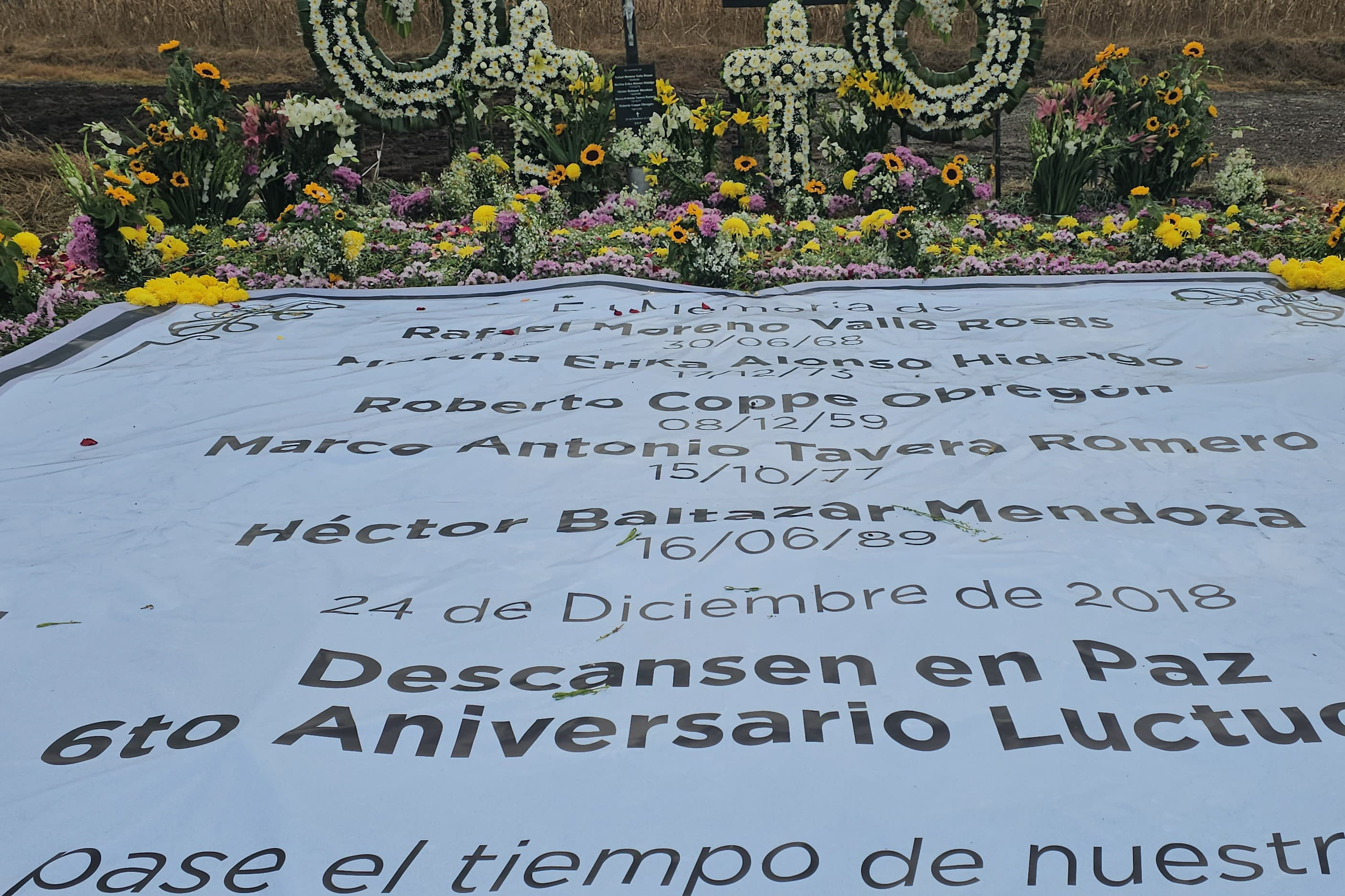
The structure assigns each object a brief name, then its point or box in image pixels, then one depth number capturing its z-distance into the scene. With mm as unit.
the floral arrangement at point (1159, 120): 5934
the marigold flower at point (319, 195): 5301
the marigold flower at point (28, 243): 4824
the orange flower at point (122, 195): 5109
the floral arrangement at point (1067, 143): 5863
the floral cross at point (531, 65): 6590
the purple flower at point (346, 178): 6219
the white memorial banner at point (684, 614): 1612
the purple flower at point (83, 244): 5051
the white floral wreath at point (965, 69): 6262
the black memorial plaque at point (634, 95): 6473
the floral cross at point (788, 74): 6348
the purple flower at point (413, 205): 6562
